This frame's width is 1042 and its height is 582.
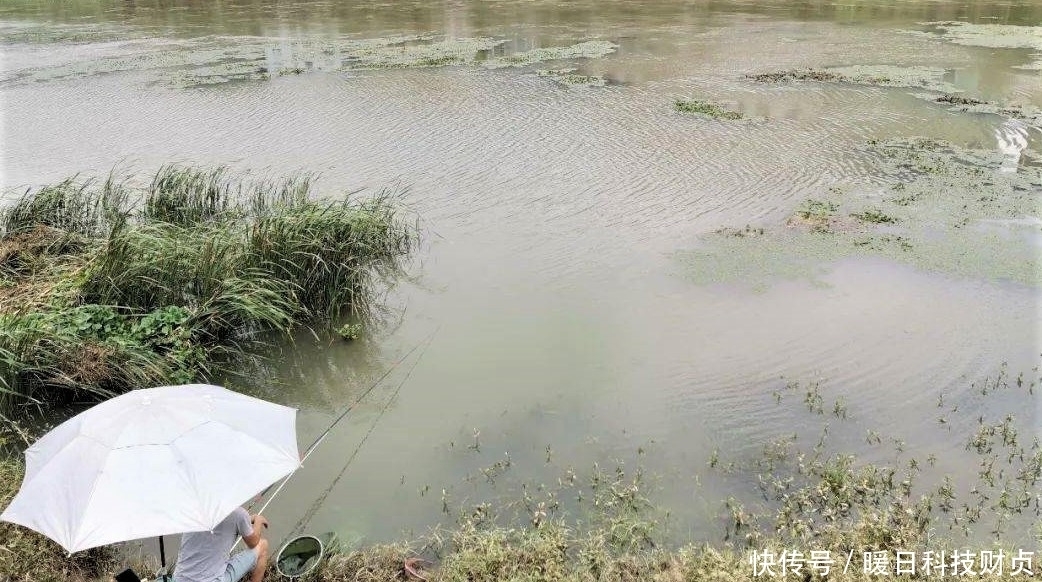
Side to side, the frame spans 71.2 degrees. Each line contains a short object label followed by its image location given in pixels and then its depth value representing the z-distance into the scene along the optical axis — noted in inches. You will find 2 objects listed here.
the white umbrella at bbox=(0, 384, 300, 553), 116.5
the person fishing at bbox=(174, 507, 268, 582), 137.5
